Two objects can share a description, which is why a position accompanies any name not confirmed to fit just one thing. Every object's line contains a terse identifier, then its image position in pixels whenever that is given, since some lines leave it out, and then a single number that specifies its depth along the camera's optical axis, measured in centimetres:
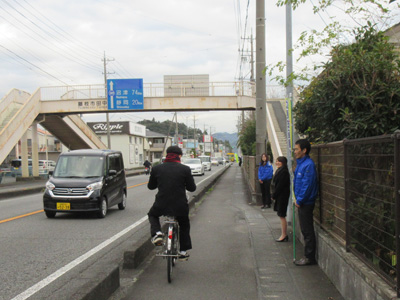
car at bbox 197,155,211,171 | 4630
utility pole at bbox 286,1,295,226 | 787
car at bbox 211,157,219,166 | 7731
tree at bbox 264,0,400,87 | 657
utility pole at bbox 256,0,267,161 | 1344
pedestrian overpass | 2642
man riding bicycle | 541
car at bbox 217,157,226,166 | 8341
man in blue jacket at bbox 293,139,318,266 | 570
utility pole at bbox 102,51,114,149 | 4403
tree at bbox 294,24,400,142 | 553
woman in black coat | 742
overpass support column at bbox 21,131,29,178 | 2902
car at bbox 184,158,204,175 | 3290
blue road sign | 2761
